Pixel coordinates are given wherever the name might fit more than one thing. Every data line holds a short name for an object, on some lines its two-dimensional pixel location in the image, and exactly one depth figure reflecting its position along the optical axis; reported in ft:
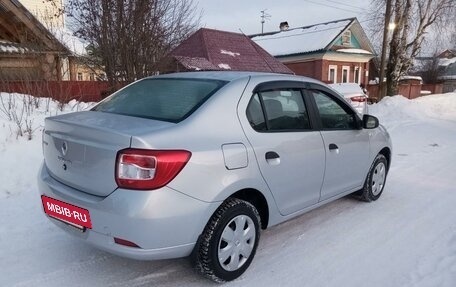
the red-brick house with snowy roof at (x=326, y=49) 96.99
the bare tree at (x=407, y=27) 63.19
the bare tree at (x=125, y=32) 28.19
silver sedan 8.73
